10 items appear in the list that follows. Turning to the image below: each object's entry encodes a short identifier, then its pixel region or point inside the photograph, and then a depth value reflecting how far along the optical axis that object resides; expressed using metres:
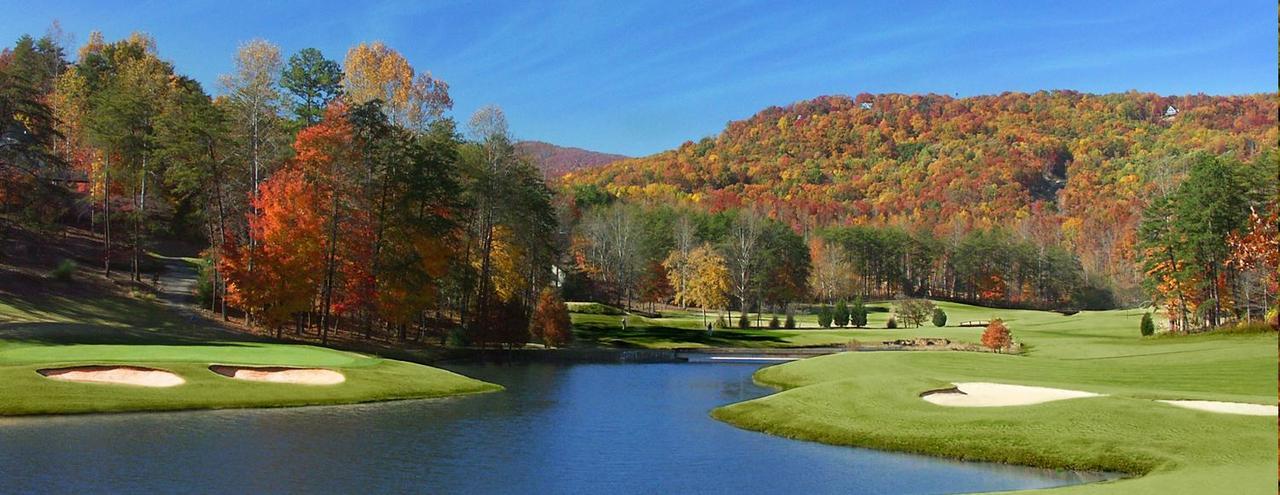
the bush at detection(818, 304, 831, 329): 83.44
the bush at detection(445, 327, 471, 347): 52.47
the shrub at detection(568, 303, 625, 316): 86.50
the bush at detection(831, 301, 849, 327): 83.31
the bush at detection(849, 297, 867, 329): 83.94
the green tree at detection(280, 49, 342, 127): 67.94
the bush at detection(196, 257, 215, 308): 49.00
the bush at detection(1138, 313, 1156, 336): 62.12
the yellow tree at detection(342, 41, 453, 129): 65.12
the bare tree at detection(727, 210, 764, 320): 90.69
